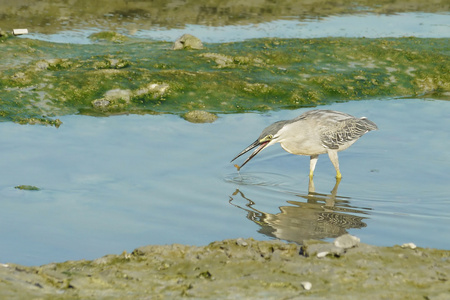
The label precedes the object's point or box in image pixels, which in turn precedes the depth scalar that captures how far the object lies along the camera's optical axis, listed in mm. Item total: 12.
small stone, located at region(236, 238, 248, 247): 6689
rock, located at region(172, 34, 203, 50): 17641
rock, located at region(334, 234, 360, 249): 6551
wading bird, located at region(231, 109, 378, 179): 10220
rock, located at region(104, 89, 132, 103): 14445
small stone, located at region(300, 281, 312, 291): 5758
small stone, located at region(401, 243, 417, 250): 6703
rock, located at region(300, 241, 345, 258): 6430
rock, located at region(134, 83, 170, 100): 14688
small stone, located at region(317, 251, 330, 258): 6414
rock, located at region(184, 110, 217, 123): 13633
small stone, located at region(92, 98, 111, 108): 14273
